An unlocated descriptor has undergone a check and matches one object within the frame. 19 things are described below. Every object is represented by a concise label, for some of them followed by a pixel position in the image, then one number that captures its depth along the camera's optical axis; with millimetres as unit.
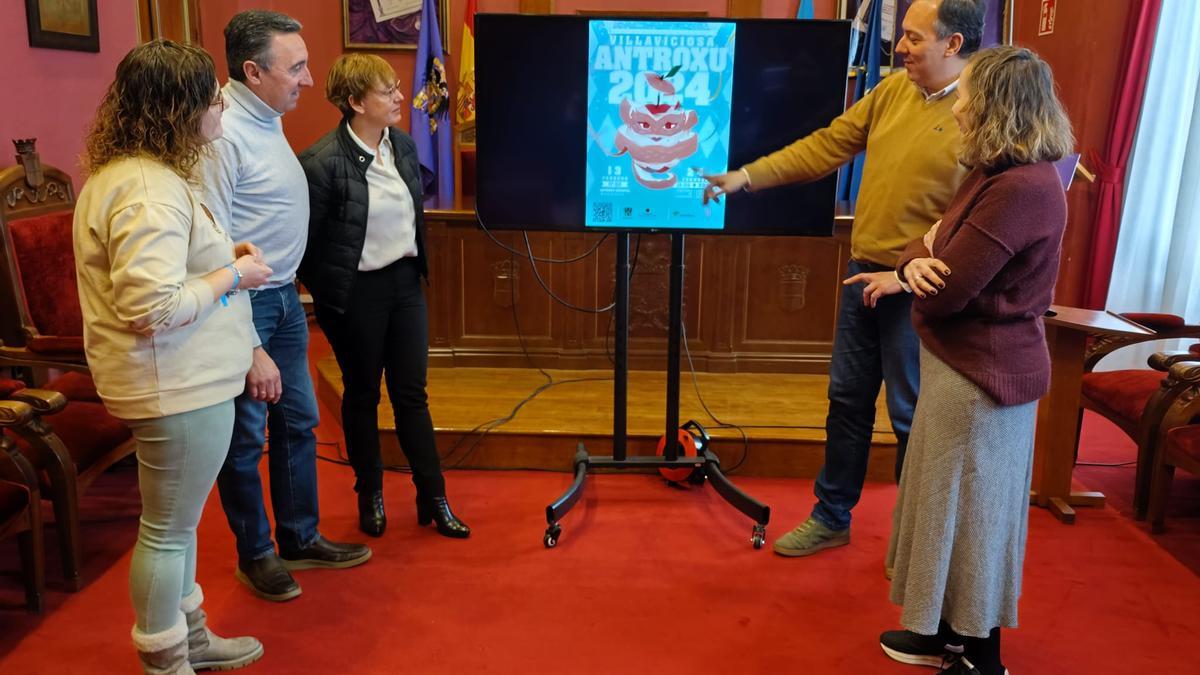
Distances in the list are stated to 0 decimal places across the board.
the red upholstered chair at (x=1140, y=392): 3133
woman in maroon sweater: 1835
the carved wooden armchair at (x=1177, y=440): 2912
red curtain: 4309
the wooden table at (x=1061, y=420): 3205
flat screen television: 2840
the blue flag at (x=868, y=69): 5465
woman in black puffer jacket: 2564
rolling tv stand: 2920
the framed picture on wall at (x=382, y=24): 5922
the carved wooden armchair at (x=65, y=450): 2531
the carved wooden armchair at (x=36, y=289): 2906
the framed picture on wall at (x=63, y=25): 3396
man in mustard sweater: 2375
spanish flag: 5770
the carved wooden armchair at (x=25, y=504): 2400
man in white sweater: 2229
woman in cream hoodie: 1707
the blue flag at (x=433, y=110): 5777
